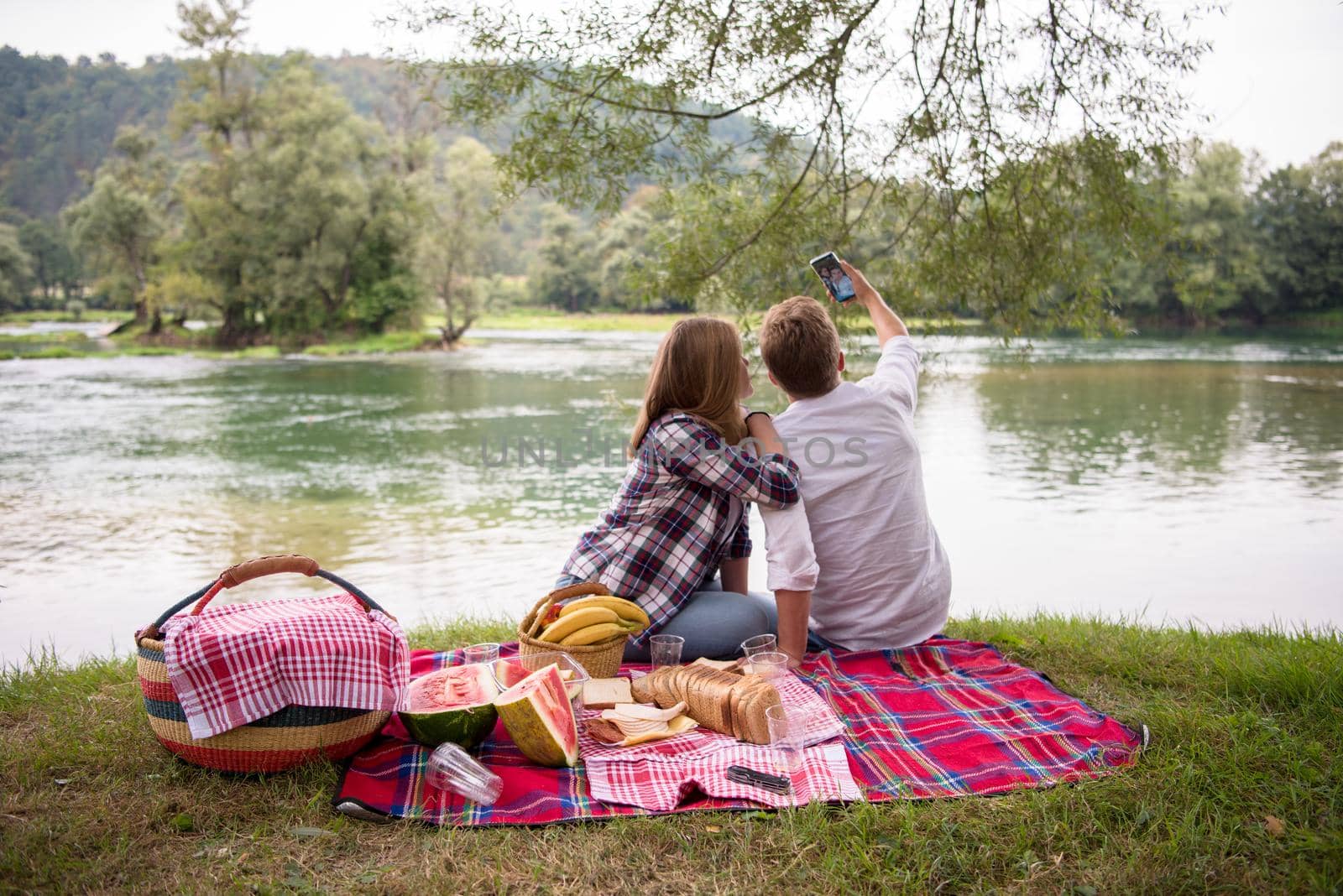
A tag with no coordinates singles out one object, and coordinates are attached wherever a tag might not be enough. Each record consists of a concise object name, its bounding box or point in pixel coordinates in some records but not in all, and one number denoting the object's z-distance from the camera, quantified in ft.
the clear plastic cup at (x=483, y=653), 11.97
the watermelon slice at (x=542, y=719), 9.43
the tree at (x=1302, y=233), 141.18
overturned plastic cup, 8.98
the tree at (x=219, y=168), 123.03
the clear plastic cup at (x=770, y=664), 10.49
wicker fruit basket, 11.07
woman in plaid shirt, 11.37
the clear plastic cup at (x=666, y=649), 11.44
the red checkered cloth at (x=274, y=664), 9.01
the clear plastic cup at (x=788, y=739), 9.32
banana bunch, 11.05
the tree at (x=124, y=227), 127.34
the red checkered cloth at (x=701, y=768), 8.98
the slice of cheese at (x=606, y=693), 10.78
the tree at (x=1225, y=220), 130.52
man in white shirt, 11.93
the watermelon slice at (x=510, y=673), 11.00
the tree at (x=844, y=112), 19.63
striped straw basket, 9.31
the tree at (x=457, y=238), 126.52
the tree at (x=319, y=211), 119.96
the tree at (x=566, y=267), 186.29
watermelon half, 9.70
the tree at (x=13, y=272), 124.36
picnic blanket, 8.95
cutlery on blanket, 9.05
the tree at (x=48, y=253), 130.21
